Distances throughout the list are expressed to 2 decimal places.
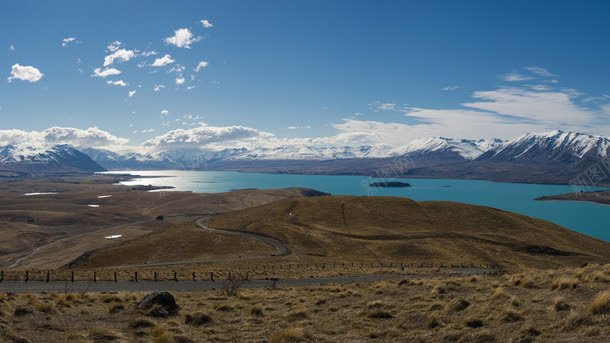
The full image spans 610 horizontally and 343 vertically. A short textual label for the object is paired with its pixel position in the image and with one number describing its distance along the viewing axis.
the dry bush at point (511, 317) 16.21
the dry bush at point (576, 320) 14.29
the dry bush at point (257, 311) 22.45
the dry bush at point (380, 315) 19.78
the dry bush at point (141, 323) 19.55
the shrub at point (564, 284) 20.88
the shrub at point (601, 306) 14.94
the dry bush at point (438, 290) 24.08
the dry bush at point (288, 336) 16.41
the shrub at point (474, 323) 16.17
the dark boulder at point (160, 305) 21.78
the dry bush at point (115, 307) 22.83
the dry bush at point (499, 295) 20.34
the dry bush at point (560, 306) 16.79
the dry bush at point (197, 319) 20.60
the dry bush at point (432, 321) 16.97
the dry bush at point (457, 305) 19.09
